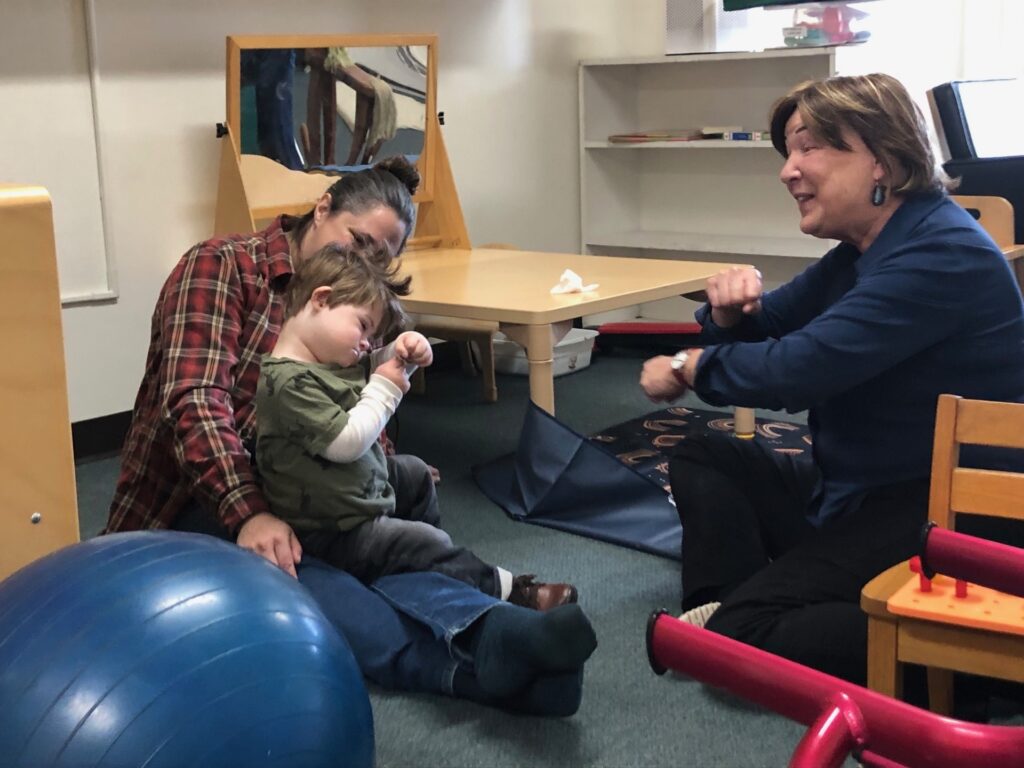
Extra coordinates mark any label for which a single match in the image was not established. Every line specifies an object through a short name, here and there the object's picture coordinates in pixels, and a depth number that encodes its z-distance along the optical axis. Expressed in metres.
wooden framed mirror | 3.25
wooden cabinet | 1.35
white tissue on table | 2.74
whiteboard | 2.99
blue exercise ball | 1.10
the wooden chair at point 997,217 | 3.20
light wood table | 2.55
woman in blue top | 1.67
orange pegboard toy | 1.40
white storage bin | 3.97
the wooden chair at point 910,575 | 1.44
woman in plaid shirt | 1.69
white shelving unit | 4.38
